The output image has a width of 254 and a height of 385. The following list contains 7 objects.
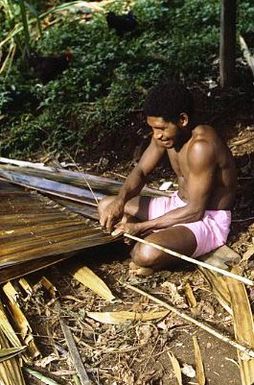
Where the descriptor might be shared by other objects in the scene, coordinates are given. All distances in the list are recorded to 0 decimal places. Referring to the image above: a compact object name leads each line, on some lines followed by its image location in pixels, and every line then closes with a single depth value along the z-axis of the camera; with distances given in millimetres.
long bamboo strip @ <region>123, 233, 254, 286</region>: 3050
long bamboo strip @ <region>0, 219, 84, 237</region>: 3717
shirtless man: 3576
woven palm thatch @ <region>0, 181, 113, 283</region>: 3549
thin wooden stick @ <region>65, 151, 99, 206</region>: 4142
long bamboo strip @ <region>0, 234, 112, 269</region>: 3510
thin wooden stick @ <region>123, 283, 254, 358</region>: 3004
